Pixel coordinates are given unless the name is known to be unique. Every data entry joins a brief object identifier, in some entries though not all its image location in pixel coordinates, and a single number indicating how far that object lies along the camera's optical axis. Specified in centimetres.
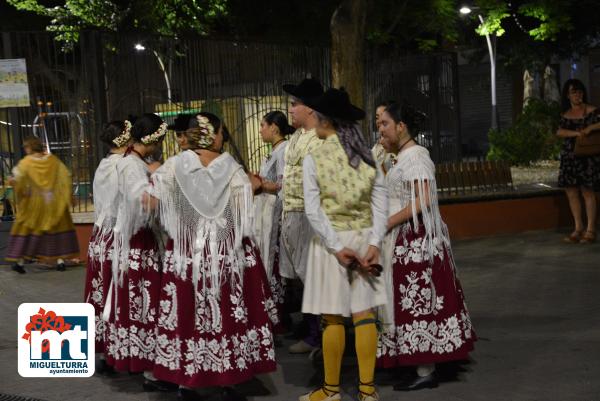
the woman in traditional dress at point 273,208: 710
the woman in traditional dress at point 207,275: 524
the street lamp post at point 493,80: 3422
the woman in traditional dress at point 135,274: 575
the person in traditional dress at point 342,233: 503
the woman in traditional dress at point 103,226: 615
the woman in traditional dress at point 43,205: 1053
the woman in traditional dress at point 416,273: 562
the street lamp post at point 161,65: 1194
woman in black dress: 1061
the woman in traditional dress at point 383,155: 594
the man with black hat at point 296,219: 641
